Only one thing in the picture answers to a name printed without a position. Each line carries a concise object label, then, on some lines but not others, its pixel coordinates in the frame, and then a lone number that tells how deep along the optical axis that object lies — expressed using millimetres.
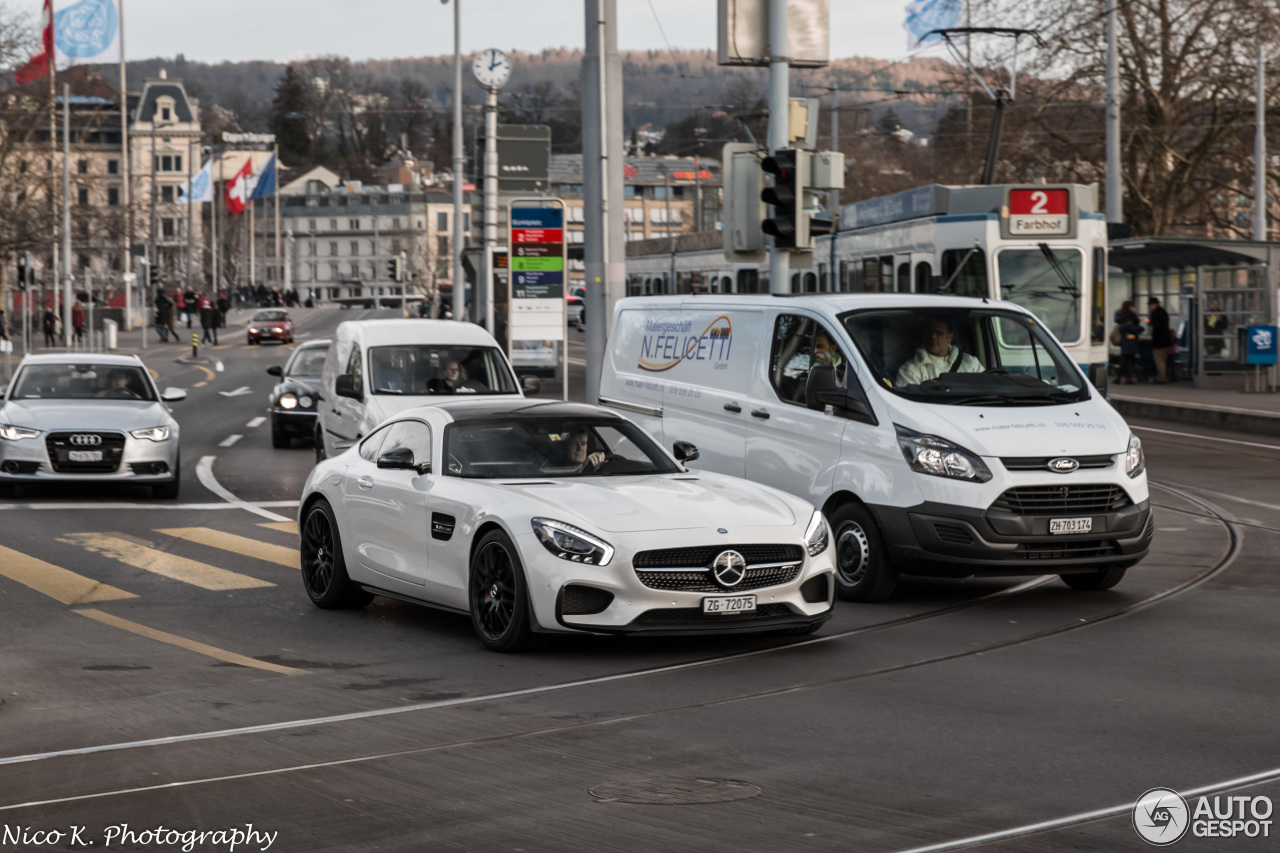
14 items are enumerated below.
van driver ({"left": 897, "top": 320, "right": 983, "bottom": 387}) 11383
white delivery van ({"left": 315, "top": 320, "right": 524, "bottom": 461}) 17453
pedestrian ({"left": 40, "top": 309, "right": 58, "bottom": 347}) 66938
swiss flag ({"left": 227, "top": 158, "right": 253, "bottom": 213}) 88312
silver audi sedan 16984
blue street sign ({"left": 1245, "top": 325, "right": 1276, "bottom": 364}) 31734
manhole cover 6008
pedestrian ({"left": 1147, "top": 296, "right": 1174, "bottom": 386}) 35259
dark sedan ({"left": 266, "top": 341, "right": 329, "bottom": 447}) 24125
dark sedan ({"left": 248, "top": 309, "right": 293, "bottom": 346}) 70750
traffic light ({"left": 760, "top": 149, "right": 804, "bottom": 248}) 16156
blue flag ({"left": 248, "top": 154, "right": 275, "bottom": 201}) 95038
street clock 34625
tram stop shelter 31656
